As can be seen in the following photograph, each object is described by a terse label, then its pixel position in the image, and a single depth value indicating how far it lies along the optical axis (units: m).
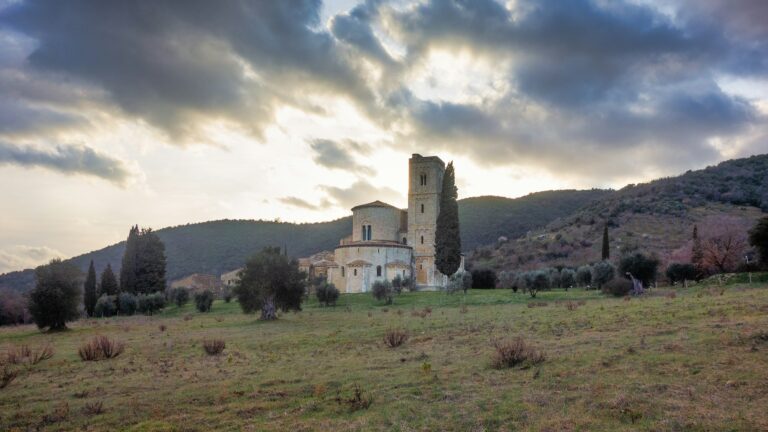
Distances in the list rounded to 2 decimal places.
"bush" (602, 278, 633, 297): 33.28
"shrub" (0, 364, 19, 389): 14.30
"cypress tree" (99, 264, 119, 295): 68.75
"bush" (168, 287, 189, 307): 60.91
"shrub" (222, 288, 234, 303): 63.09
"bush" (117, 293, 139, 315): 56.59
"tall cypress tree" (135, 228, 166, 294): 68.38
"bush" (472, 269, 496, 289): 65.06
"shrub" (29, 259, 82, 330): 33.53
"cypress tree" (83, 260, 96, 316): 62.91
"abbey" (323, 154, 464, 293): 65.75
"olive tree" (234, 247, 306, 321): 35.06
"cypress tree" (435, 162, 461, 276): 55.84
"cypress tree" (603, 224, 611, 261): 58.59
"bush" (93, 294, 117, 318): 56.78
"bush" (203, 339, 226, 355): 19.03
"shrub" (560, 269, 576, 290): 48.47
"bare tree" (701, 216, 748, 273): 40.28
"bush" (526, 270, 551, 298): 47.19
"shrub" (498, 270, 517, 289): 59.27
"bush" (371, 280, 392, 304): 48.51
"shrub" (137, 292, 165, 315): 55.47
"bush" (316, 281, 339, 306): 48.91
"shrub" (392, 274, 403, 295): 57.51
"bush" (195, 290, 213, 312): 50.91
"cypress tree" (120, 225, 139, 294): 68.06
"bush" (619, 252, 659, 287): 39.22
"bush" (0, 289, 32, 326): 53.50
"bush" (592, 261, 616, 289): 42.75
